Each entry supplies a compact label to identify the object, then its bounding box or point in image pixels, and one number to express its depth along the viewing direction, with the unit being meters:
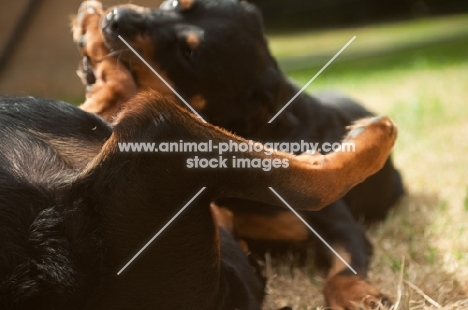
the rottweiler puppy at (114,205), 0.98
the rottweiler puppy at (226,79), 1.23
